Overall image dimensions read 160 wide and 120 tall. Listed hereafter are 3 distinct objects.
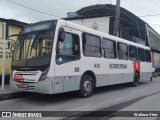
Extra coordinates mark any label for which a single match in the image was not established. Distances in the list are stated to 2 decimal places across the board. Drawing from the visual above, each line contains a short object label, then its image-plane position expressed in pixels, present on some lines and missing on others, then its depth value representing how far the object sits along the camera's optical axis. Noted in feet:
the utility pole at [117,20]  66.24
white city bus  29.91
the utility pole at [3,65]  35.86
